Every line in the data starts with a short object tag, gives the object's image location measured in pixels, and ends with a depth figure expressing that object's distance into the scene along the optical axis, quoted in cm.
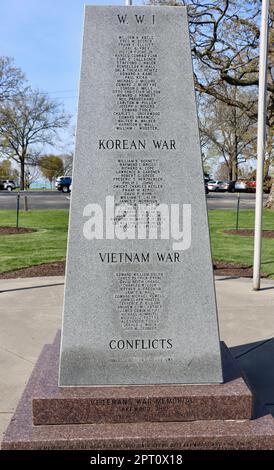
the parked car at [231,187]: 5547
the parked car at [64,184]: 4618
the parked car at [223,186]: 5525
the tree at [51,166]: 6457
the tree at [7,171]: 7044
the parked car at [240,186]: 5569
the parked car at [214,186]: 5569
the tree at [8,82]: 4276
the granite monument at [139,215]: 323
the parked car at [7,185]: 5923
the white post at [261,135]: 650
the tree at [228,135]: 4984
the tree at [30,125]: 5941
